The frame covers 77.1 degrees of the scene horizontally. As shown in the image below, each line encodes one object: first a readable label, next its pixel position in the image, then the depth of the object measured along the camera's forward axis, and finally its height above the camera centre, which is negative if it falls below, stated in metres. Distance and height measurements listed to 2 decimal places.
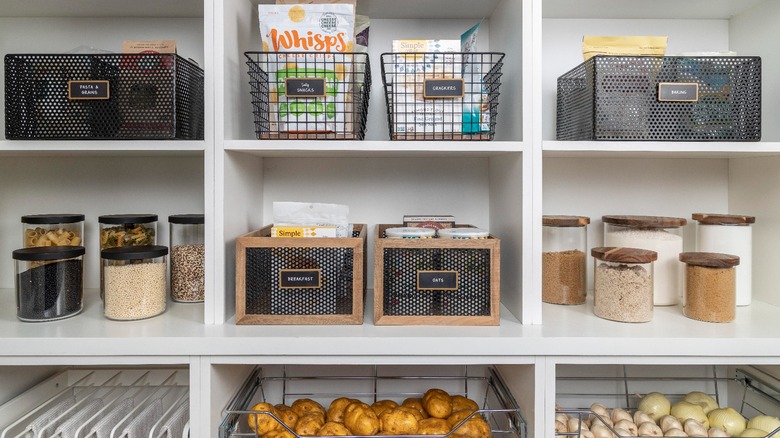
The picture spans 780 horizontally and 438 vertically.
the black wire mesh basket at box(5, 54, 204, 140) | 1.10 +0.26
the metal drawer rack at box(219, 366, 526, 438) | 1.53 -0.54
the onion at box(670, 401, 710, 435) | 1.27 -0.53
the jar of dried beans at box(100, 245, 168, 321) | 1.14 -0.16
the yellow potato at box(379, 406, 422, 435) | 1.18 -0.51
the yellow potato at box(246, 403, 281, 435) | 1.19 -0.51
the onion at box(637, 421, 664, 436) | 1.20 -0.53
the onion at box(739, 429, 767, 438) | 1.17 -0.53
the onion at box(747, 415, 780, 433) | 1.19 -0.52
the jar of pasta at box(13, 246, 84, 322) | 1.14 -0.16
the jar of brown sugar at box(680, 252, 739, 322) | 1.13 -0.17
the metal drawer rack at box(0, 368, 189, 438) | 1.16 -0.51
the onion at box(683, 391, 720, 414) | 1.34 -0.53
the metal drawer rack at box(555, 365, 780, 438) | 1.51 -0.55
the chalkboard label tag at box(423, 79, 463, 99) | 1.15 +0.29
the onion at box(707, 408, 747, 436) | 1.23 -0.53
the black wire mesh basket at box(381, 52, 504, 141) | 1.16 +0.27
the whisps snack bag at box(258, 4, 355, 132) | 1.15 +0.37
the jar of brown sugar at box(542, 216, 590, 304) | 1.31 -0.14
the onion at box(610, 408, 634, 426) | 1.27 -0.53
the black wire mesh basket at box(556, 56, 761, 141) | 1.13 +0.26
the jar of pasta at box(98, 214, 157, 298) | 1.31 -0.04
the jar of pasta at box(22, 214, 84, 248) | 1.30 -0.05
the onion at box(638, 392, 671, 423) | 1.33 -0.53
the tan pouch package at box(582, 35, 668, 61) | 1.18 +0.41
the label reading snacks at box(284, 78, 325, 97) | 1.13 +0.29
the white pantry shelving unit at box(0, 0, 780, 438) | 1.04 +0.08
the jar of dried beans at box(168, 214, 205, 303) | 1.34 -0.15
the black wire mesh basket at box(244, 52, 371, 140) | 1.14 +0.28
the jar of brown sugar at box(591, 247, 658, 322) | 1.13 -0.17
